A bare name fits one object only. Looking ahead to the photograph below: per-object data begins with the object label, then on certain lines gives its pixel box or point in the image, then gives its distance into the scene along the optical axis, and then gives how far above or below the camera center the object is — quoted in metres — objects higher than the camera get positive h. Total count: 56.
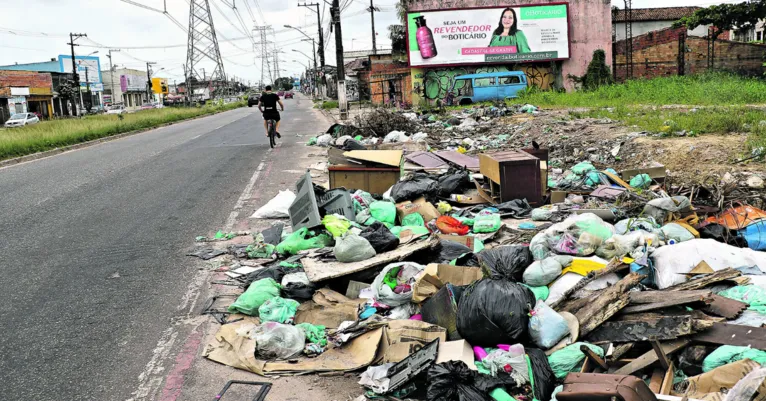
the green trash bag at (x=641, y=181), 8.01 -1.01
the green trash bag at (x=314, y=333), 4.33 -1.50
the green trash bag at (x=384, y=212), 7.06 -1.08
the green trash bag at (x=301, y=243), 6.24 -1.21
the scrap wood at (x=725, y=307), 3.71 -1.27
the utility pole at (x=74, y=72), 51.09 +5.27
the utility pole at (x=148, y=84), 95.32 +7.42
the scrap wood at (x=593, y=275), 4.30 -1.21
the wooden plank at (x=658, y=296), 3.81 -1.24
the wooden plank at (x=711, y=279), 4.16 -1.21
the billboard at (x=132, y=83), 93.06 +7.88
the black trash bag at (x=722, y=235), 5.64 -1.25
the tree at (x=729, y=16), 28.52 +3.92
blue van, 28.42 +1.19
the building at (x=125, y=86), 91.38 +7.29
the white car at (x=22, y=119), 40.84 +1.37
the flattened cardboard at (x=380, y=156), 8.73 -0.53
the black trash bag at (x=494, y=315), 3.80 -1.25
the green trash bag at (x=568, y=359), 3.57 -1.46
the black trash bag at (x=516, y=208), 7.31 -1.16
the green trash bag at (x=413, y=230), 5.83 -1.10
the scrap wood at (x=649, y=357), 3.36 -1.39
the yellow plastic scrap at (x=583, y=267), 4.65 -1.22
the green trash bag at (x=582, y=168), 9.09 -0.90
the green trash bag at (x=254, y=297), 4.87 -1.37
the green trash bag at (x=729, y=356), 3.20 -1.35
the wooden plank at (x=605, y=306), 3.81 -1.26
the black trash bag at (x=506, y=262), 4.86 -1.20
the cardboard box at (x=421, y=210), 7.23 -1.10
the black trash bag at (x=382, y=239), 5.50 -1.08
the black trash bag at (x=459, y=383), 3.33 -1.48
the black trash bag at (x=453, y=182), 8.41 -0.94
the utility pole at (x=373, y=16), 55.22 +9.32
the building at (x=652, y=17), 50.95 +7.13
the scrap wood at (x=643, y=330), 3.49 -1.32
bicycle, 16.50 -0.10
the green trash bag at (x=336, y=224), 6.30 -1.08
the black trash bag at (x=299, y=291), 5.02 -1.37
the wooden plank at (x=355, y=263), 5.09 -1.22
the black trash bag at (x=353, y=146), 12.46 -0.51
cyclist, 16.02 +0.55
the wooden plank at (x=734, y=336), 3.31 -1.30
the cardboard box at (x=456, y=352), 3.69 -1.44
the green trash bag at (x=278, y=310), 4.64 -1.41
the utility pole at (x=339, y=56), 25.39 +2.67
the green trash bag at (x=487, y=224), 6.66 -1.20
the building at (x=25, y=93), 49.62 +3.96
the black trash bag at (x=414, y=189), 7.93 -0.93
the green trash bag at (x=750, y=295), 3.85 -1.27
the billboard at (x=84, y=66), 76.07 +8.85
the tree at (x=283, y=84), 142.05 +9.86
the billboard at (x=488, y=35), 32.34 +4.12
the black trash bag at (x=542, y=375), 3.41 -1.50
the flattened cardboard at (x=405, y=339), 3.94 -1.43
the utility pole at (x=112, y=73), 85.48 +8.47
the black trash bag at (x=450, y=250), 5.49 -1.23
